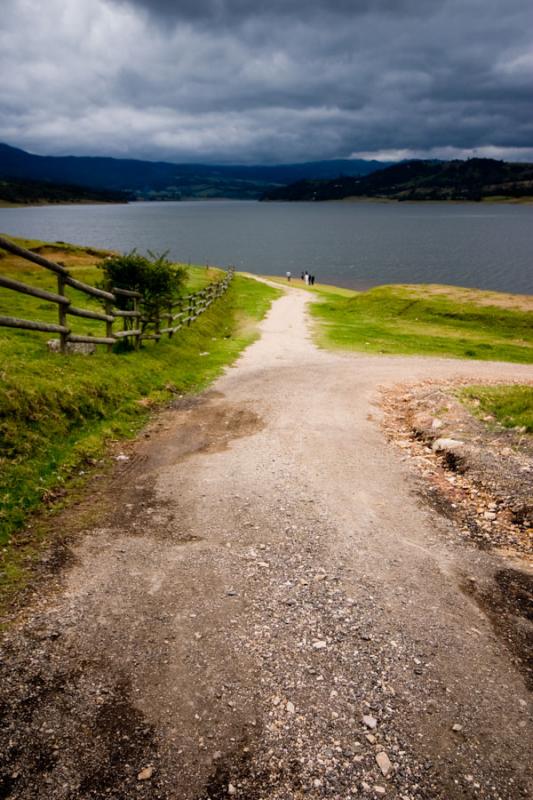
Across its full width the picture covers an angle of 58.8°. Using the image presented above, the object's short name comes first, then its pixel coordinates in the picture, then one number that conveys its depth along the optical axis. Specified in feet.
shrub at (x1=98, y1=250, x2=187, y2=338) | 54.29
